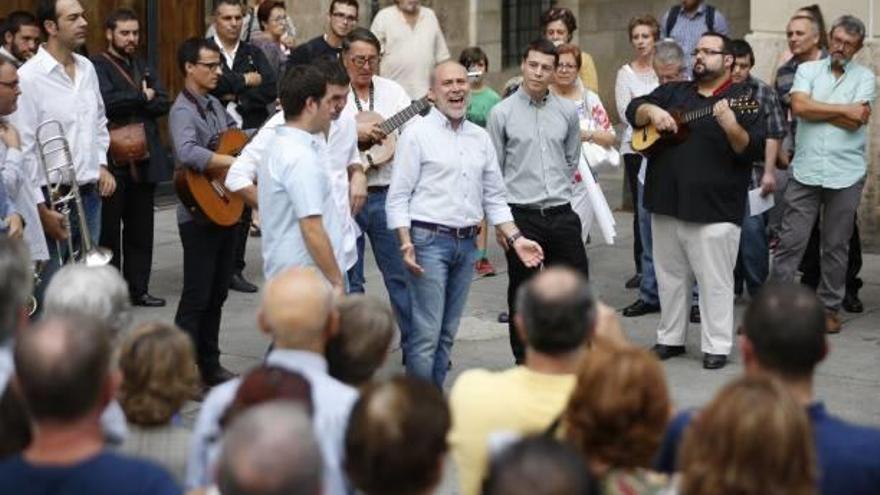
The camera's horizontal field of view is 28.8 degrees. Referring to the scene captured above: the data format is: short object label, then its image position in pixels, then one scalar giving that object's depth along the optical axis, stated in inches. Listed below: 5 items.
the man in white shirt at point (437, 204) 324.8
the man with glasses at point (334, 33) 404.2
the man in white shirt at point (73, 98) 382.6
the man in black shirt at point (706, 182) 354.0
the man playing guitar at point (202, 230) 343.6
